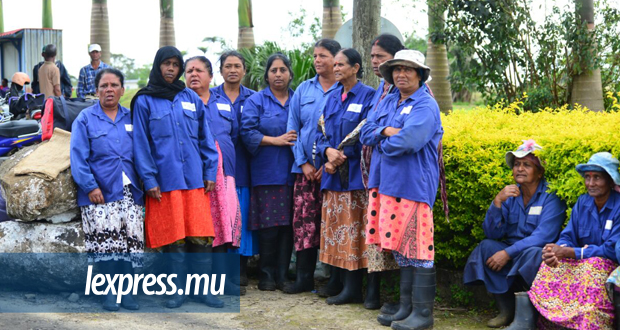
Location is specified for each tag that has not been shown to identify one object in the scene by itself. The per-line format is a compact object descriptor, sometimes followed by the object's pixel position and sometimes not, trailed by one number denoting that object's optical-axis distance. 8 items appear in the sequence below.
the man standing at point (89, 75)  12.48
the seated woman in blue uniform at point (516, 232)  5.39
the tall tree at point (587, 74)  9.36
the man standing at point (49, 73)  13.12
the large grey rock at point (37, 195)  5.96
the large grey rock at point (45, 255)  6.14
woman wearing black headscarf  6.02
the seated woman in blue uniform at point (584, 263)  4.90
